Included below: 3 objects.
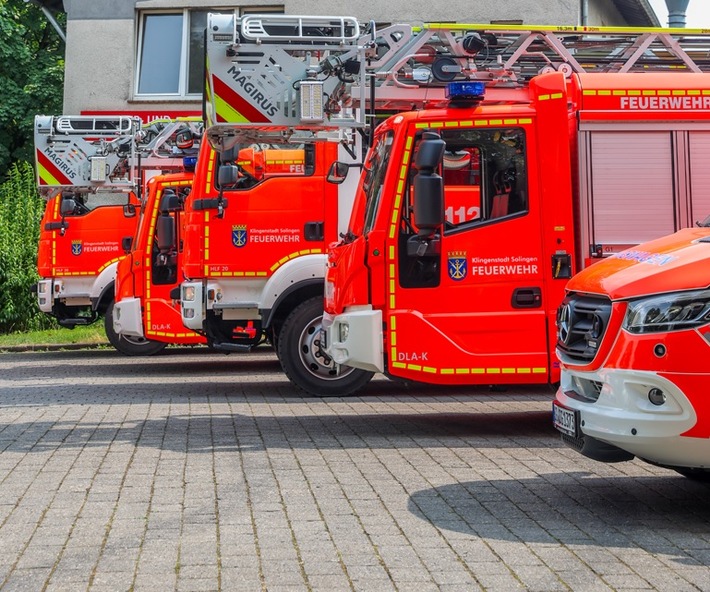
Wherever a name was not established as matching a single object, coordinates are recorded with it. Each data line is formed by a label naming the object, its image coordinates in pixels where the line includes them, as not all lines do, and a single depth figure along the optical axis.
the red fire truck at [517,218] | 9.45
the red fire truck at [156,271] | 15.80
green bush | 25.02
